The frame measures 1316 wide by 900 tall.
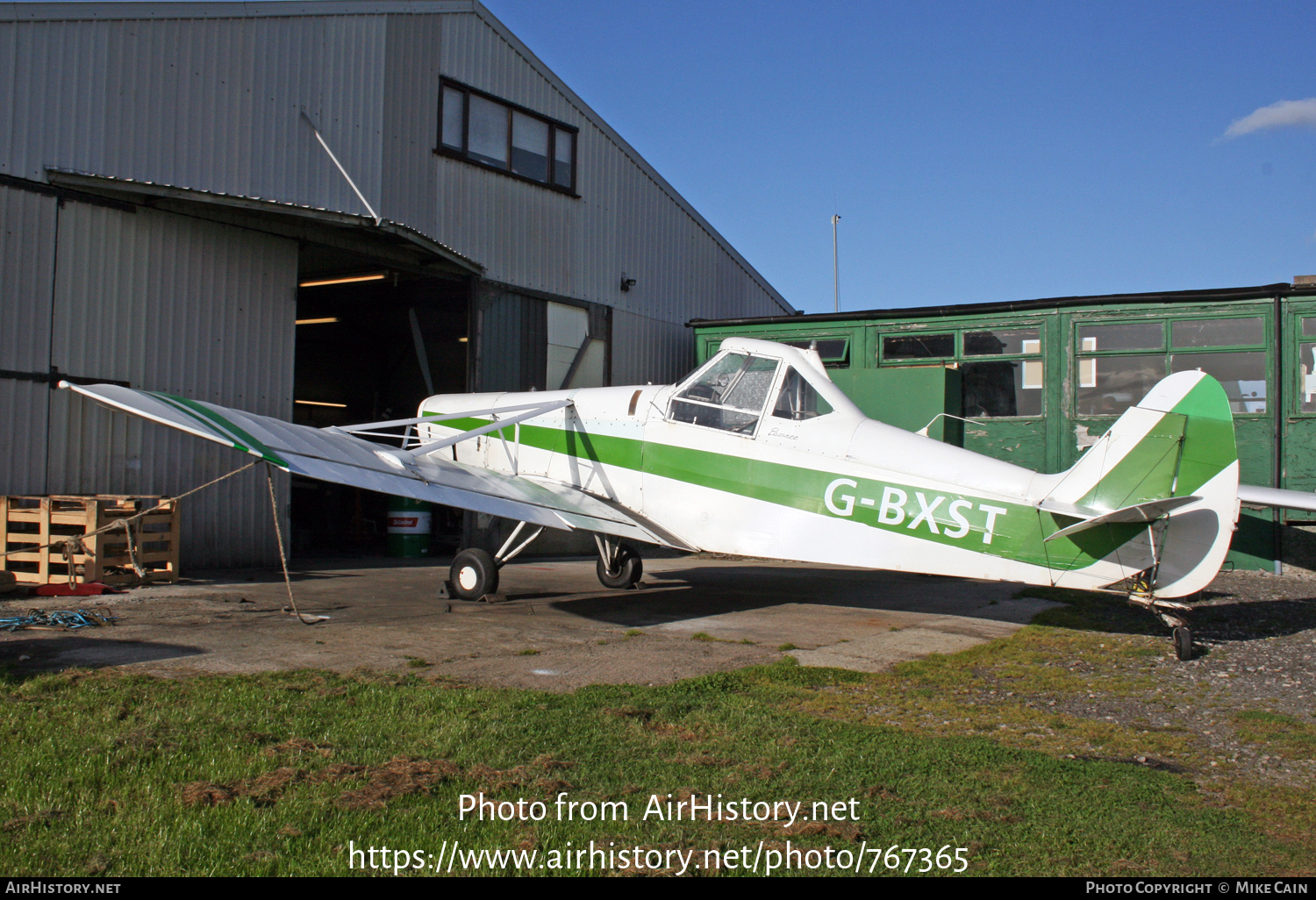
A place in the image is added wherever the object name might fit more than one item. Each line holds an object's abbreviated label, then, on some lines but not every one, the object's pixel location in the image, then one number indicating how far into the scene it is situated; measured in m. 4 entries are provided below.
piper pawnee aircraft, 6.71
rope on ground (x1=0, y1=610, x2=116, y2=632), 6.83
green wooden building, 12.97
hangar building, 10.51
